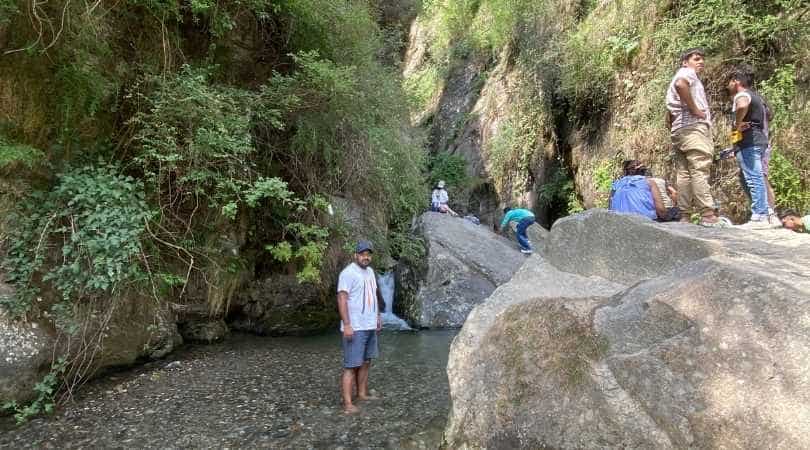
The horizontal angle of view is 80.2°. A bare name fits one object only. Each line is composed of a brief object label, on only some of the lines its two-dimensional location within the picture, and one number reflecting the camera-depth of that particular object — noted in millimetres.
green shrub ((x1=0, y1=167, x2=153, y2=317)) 4766
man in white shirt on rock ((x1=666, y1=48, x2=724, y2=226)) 5336
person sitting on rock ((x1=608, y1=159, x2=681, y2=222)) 5879
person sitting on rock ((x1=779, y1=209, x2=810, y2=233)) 5055
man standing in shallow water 4707
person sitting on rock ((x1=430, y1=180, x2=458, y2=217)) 13289
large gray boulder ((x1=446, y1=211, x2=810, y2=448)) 2439
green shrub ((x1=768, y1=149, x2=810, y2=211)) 6168
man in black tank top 5289
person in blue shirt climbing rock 10742
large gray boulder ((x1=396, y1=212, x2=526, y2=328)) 8852
